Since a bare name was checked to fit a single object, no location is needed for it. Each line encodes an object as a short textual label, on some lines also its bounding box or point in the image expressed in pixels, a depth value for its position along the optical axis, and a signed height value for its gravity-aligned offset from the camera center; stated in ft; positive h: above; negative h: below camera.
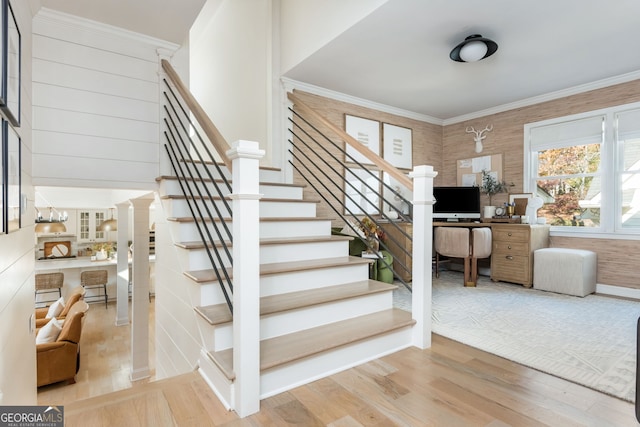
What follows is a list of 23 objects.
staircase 5.62 -1.83
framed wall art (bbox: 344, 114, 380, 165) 14.93 +3.78
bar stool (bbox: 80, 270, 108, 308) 25.19 -4.94
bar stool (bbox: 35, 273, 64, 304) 23.77 -4.91
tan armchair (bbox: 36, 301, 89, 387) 14.17 -6.10
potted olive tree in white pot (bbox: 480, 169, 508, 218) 15.73 +1.27
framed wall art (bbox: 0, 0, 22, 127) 4.00 +1.98
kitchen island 24.84 -4.16
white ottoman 11.75 -2.09
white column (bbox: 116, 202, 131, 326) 22.04 -4.76
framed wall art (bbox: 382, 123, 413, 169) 16.19 +3.43
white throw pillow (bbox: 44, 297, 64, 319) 18.74 -5.43
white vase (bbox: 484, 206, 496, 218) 15.70 +0.12
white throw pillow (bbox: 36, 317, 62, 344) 15.06 -5.45
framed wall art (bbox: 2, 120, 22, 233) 4.14 +0.50
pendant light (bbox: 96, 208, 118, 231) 25.71 -0.88
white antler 16.81 +3.92
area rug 6.15 -2.88
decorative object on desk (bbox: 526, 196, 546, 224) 14.51 +0.29
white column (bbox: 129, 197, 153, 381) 12.98 -3.14
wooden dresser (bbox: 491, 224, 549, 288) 12.99 -1.44
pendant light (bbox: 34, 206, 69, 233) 18.58 -0.66
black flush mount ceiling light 9.79 +4.98
